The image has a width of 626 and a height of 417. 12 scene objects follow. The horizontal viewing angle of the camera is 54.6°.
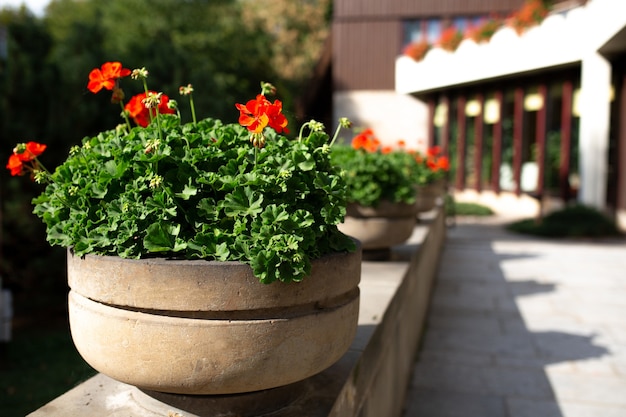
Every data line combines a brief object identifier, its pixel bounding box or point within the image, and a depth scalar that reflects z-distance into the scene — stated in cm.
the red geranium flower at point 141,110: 223
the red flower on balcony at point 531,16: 1405
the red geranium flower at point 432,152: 824
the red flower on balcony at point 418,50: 1748
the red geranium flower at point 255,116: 188
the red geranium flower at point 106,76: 216
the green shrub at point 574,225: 1188
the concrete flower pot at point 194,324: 168
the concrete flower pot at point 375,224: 439
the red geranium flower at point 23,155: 212
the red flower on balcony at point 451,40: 1641
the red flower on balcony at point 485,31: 1534
